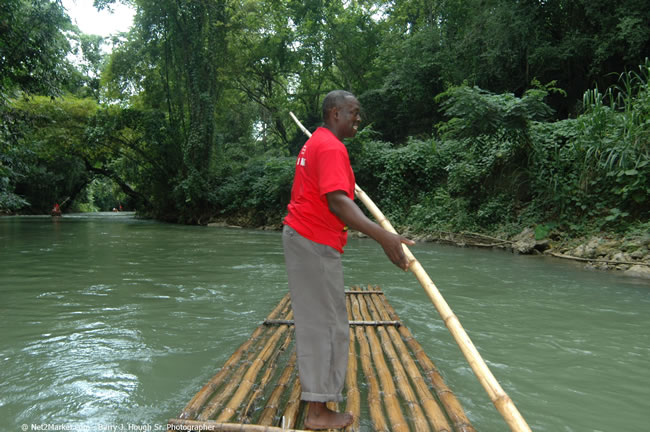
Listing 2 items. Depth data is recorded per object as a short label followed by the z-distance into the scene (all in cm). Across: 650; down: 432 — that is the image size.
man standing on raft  148
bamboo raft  150
